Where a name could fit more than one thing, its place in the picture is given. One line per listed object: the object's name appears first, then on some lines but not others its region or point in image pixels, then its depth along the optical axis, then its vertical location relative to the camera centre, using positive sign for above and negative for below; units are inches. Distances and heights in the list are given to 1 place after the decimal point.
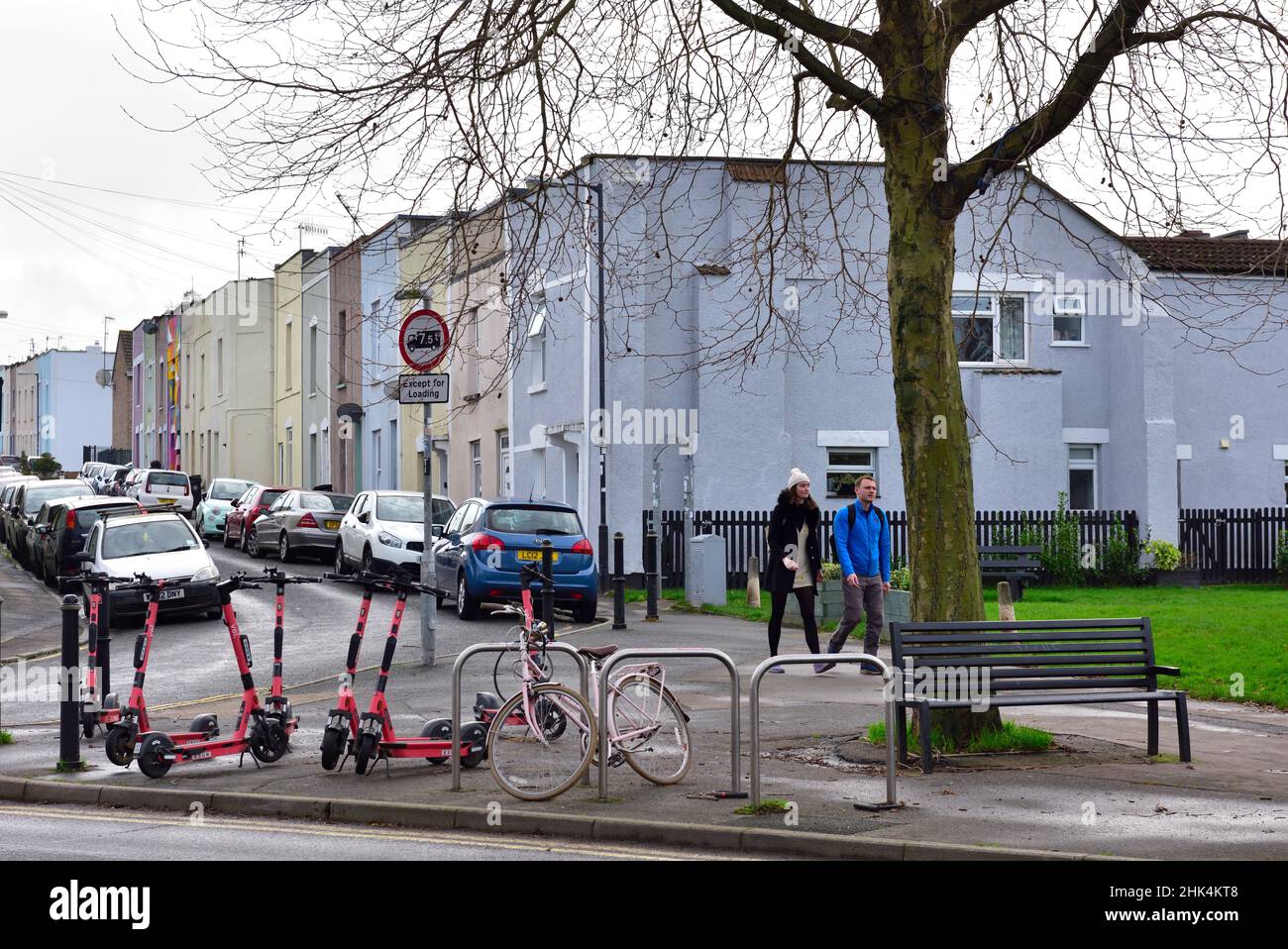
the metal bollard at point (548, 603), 587.0 -27.3
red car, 1535.4 +19.3
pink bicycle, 393.4 -49.4
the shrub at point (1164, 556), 1238.3 -24.6
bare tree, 442.6 +110.8
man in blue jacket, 641.6 -12.4
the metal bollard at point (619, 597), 874.1 -36.8
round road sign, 673.0 +77.0
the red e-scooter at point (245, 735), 435.8 -55.2
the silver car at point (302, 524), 1338.6 +6.0
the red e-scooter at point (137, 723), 453.4 -53.0
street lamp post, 1138.7 +11.2
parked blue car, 890.1 -13.8
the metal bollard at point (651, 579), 931.3 -29.0
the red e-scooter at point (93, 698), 477.4 -50.4
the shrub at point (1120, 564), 1232.2 -30.2
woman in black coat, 645.3 -9.9
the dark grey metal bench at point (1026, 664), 426.0 -37.1
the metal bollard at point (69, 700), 450.6 -45.8
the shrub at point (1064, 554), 1220.5 -22.1
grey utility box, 1021.2 -26.2
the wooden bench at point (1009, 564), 1071.7 -25.9
